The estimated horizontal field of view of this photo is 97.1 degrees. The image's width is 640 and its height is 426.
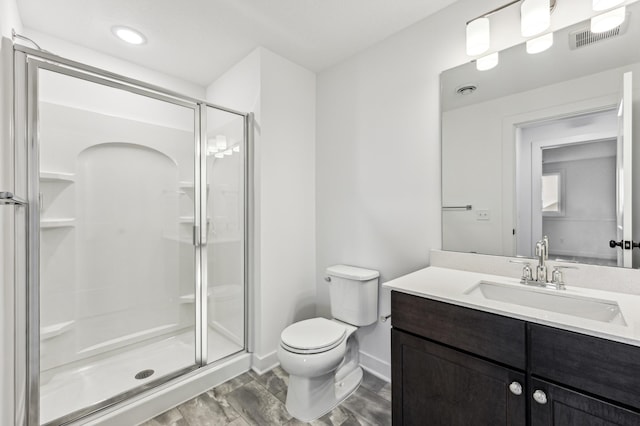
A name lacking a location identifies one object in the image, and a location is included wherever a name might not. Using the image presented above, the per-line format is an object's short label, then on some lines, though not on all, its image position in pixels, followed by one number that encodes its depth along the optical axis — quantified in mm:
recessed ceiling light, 1891
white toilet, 1563
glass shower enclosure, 1782
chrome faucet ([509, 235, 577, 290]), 1255
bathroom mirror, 1213
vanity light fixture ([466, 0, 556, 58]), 1348
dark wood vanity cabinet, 821
